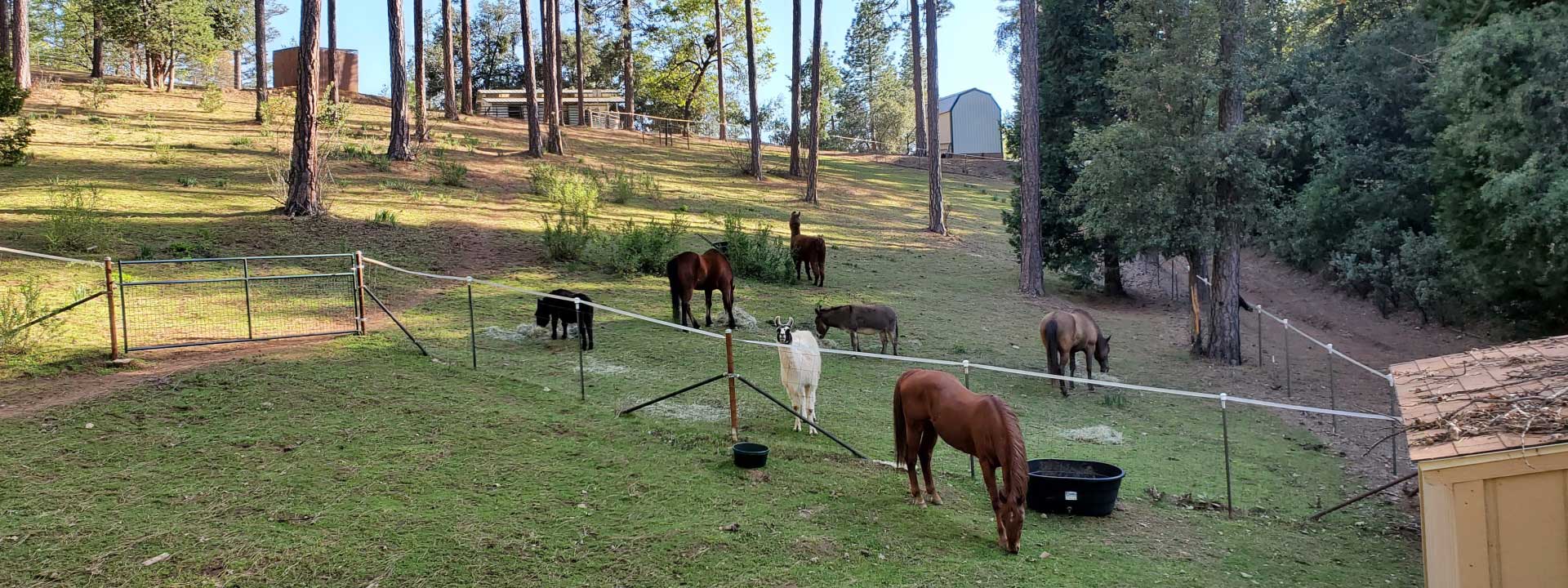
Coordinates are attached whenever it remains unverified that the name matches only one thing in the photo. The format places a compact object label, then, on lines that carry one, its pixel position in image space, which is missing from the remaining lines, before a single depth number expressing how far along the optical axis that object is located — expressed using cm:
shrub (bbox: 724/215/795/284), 1925
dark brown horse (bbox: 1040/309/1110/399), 1352
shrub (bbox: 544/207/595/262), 1784
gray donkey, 1449
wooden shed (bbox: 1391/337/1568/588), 554
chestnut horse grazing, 672
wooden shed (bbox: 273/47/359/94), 3966
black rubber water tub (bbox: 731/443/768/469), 812
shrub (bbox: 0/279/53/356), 981
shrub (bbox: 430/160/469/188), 2258
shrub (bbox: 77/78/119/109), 2703
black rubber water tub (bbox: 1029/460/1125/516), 764
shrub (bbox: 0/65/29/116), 1895
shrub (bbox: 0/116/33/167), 1819
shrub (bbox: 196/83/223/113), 2964
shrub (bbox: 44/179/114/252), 1391
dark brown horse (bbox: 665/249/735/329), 1412
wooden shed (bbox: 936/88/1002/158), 5694
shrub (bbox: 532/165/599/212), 2081
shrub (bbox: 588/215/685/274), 1775
